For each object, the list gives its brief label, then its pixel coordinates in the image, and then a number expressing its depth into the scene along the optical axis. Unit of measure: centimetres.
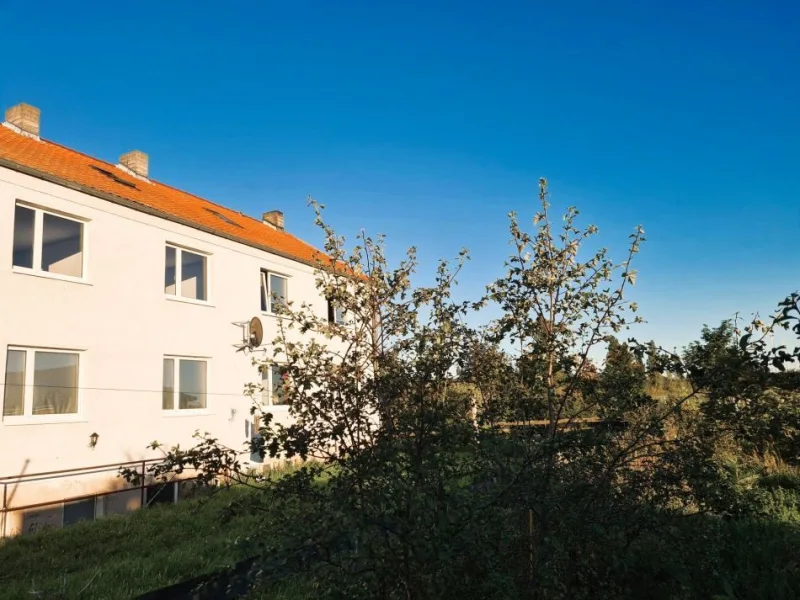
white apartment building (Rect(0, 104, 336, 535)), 991
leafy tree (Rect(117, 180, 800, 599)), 270
